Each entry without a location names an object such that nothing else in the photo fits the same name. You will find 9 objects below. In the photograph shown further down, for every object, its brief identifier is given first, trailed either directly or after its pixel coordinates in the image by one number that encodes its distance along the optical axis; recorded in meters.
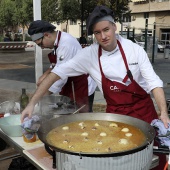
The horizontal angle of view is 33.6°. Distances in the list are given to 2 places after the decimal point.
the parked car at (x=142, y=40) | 19.48
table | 1.63
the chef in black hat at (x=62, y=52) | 2.59
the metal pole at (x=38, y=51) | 4.18
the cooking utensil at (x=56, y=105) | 2.29
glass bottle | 2.65
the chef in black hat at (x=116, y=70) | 1.85
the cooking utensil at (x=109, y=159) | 1.23
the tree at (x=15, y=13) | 27.98
